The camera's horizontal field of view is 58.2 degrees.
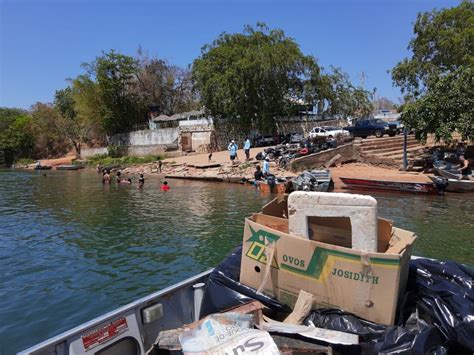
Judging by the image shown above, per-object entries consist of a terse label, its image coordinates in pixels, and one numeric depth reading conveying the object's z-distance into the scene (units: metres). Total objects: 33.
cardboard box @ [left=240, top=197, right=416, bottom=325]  3.60
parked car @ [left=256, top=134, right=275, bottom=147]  43.59
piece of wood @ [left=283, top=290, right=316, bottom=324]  3.77
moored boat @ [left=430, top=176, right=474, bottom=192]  20.08
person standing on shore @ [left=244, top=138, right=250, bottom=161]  33.97
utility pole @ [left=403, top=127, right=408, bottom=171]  26.34
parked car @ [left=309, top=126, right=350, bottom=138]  36.97
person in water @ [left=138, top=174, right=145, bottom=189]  26.69
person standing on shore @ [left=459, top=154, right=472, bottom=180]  20.81
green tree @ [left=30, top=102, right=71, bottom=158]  64.78
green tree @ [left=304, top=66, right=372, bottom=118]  45.78
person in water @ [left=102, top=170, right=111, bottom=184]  30.52
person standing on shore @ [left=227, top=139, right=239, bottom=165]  33.44
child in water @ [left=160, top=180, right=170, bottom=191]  25.89
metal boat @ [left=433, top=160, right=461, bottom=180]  21.10
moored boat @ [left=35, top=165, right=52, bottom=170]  53.49
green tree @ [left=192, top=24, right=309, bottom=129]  43.22
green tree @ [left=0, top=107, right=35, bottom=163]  65.75
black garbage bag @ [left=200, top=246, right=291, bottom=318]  4.13
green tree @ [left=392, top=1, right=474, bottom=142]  23.33
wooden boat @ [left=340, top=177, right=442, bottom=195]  20.24
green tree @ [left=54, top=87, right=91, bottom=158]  62.72
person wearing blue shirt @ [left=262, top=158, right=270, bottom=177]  25.20
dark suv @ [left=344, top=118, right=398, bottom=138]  35.34
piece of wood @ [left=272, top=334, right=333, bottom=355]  3.27
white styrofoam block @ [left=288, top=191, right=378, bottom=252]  3.72
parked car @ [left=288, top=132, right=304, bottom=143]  39.35
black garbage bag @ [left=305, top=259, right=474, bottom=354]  3.32
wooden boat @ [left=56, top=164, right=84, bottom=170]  50.09
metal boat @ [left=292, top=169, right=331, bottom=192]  20.59
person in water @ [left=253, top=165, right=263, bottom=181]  24.87
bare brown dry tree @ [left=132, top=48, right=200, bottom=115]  62.19
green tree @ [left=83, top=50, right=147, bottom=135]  56.72
